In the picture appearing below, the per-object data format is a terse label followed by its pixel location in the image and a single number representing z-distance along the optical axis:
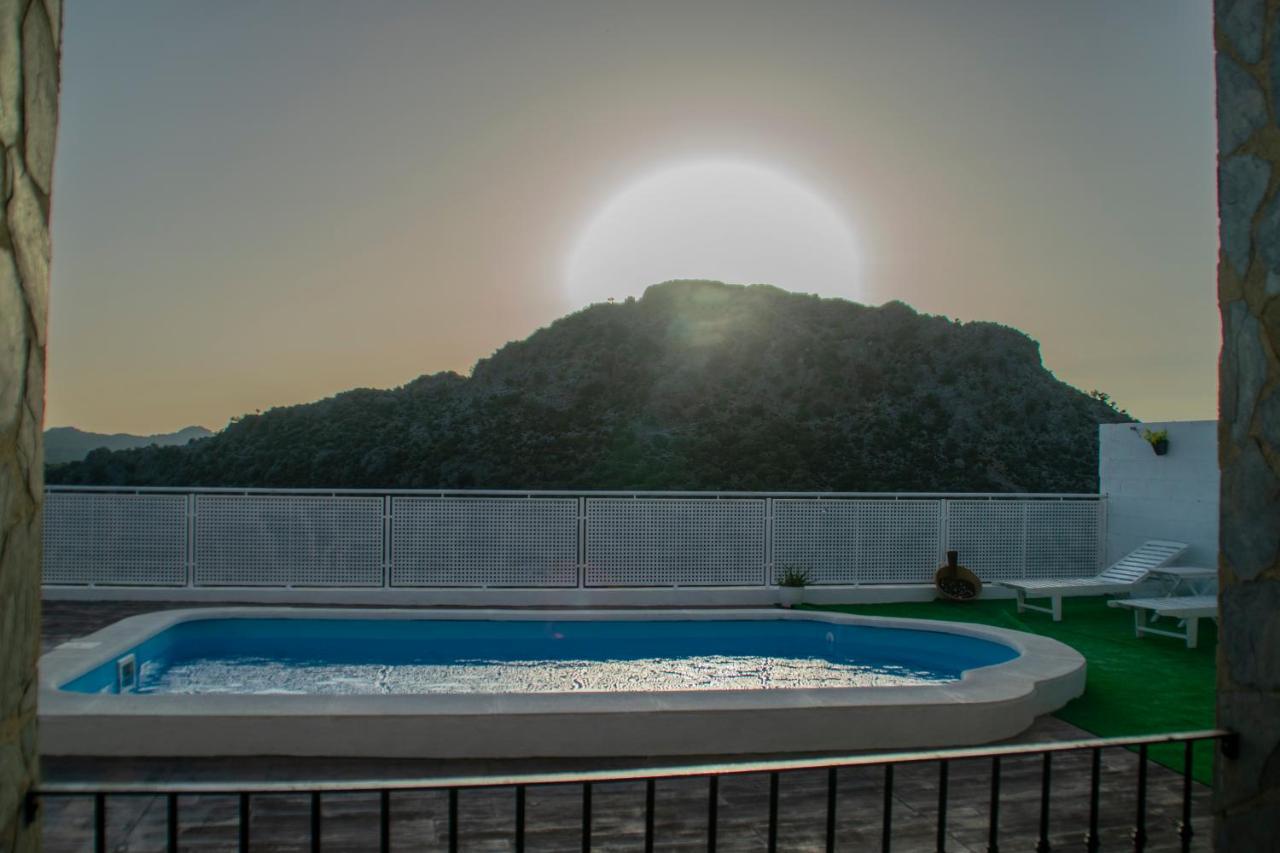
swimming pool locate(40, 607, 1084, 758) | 5.02
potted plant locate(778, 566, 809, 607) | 10.27
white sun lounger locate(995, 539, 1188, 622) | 9.54
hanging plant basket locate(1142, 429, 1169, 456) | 10.82
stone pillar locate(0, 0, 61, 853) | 1.73
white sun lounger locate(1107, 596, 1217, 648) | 8.02
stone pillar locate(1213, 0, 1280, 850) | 2.27
